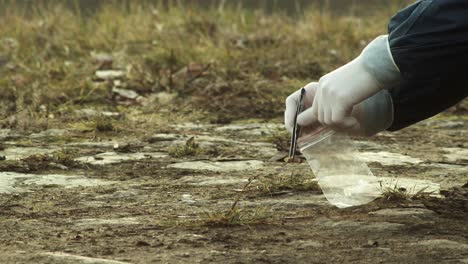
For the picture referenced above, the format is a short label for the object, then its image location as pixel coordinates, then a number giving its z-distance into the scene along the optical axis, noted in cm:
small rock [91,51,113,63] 883
